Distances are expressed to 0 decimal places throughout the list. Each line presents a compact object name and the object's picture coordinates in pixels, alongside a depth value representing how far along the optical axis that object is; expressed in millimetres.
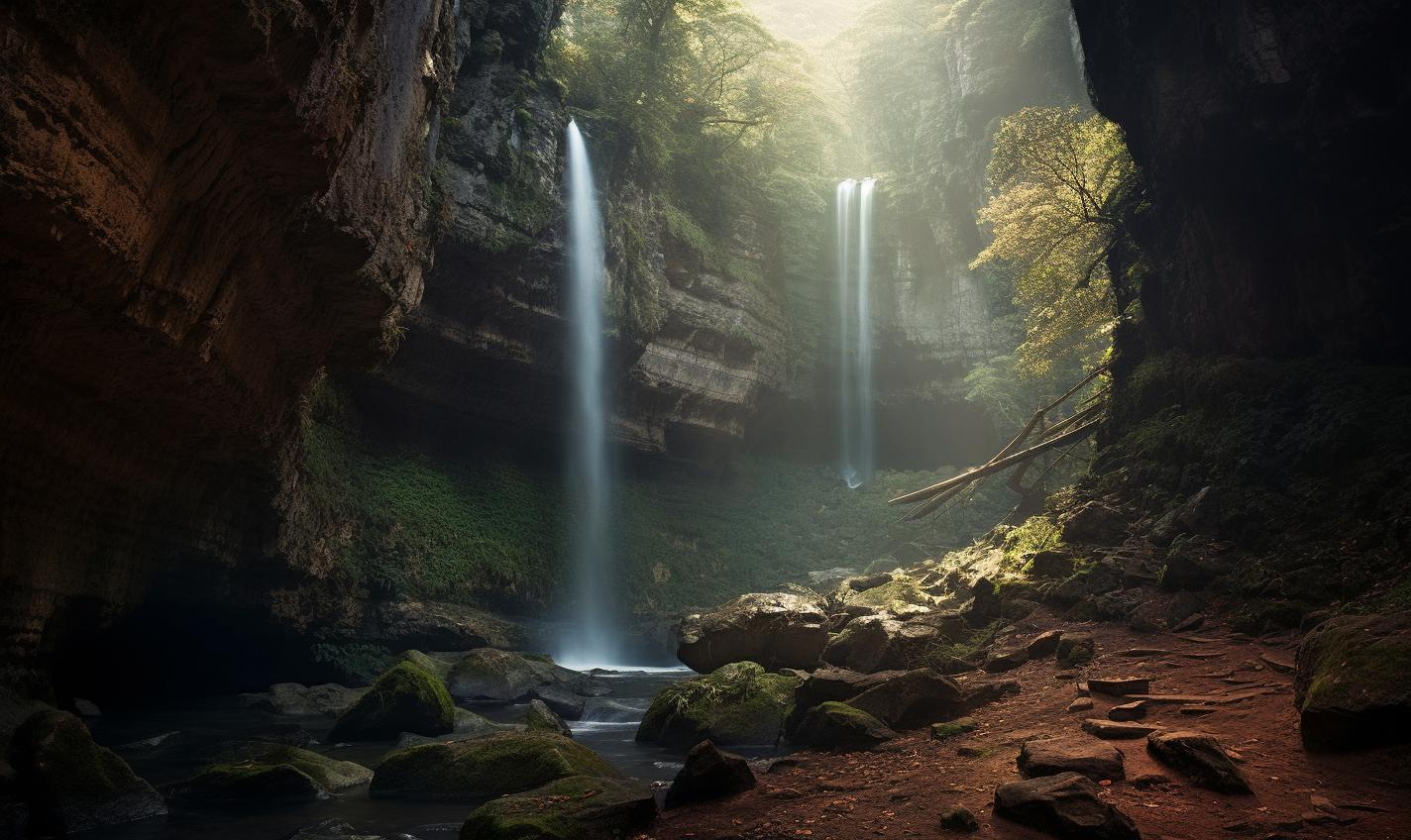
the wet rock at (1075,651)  8164
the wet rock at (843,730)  7191
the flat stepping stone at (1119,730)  5352
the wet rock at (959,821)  4434
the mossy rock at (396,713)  9859
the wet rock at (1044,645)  8828
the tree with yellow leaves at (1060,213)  16906
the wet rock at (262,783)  6785
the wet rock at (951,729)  6902
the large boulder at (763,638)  11336
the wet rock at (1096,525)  11852
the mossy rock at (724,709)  9109
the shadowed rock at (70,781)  5676
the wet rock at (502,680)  13750
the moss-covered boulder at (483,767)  6801
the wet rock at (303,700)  12719
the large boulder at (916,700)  7547
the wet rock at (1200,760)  4281
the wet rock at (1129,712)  5785
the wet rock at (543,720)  9134
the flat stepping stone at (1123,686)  6293
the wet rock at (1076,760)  4750
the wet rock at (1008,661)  8945
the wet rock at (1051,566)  11258
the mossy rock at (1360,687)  4223
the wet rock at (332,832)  5543
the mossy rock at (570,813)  4812
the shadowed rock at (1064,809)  3902
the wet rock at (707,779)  5898
